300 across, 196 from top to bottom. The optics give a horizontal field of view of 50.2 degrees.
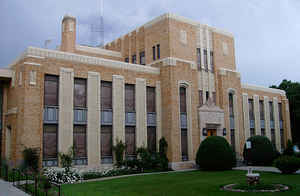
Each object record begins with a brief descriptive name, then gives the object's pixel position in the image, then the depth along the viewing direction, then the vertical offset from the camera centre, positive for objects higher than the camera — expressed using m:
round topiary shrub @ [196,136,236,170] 22.52 -1.89
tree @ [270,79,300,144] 41.41 +2.59
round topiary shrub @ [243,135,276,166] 25.56 -1.94
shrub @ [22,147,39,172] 19.00 -1.65
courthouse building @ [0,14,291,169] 20.69 +2.51
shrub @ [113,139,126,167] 22.87 -1.59
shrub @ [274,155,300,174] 19.44 -2.23
